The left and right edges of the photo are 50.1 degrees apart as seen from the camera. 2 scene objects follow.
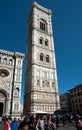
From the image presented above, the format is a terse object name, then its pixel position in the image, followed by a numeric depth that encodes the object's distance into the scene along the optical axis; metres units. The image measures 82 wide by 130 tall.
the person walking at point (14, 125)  5.54
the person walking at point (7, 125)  5.27
